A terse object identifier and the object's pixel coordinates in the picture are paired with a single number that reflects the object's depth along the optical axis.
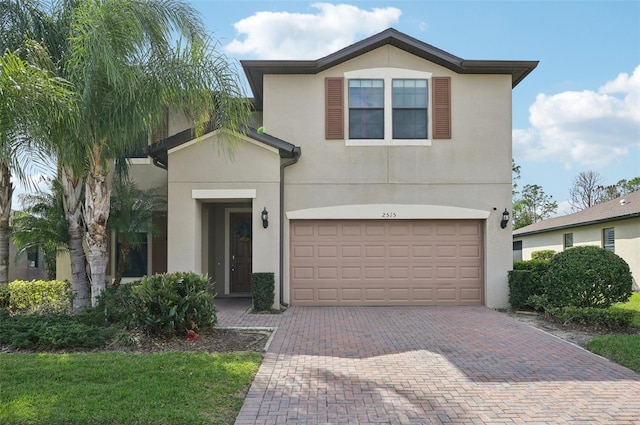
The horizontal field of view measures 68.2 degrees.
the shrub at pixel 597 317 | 9.19
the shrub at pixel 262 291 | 11.34
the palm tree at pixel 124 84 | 8.16
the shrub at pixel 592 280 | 9.94
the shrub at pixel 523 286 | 11.80
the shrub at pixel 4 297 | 11.23
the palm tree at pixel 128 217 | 11.58
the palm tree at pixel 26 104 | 6.88
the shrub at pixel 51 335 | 7.41
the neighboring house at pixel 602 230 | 17.44
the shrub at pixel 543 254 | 21.20
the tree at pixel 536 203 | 49.59
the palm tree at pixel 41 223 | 11.00
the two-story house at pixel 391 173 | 12.32
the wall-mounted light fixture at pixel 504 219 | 12.14
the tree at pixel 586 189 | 47.00
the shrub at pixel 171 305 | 7.92
